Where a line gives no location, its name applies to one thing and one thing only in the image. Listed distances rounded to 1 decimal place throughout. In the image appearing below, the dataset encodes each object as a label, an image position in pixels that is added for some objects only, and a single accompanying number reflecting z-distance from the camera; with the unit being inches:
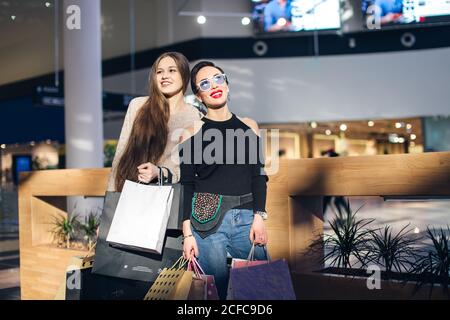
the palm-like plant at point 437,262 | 97.3
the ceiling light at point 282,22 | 503.5
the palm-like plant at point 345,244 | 112.0
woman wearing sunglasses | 82.0
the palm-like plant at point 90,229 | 173.9
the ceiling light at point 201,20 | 524.1
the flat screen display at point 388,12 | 424.2
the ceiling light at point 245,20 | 531.8
